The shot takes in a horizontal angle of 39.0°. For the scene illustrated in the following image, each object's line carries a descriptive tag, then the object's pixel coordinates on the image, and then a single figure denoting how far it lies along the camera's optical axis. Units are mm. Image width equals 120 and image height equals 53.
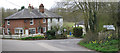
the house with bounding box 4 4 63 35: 40219
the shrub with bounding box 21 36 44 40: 31052
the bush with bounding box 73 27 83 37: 38678
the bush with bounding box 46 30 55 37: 33172
